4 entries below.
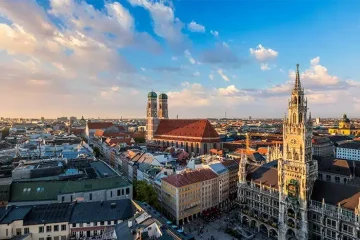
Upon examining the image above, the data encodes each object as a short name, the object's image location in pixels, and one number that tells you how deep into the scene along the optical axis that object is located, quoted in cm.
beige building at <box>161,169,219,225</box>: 7325
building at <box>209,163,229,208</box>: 8700
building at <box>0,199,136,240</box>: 5088
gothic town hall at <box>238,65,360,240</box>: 5355
